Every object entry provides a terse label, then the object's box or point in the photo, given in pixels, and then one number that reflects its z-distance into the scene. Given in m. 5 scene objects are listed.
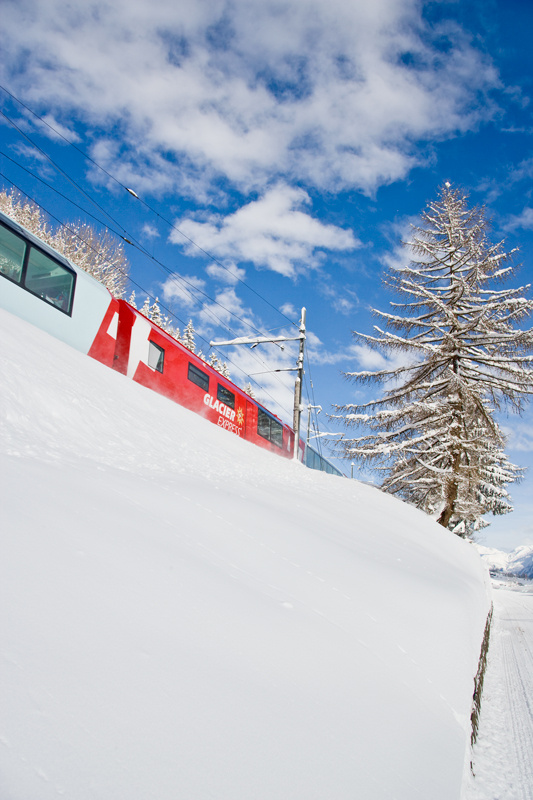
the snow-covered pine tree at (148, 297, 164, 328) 34.96
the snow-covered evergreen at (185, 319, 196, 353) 37.61
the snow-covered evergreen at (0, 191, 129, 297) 21.85
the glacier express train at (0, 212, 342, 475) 7.22
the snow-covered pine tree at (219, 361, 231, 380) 42.08
